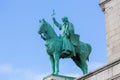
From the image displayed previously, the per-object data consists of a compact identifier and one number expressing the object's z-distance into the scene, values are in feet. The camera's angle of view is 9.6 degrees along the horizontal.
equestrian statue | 114.11
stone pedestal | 110.63
